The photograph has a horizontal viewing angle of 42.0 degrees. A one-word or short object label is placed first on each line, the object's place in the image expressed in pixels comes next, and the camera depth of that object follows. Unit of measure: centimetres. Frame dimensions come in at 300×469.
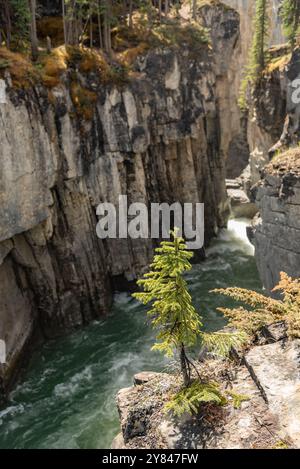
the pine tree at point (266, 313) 1063
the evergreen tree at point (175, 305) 891
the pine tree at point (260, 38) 3661
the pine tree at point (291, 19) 3434
